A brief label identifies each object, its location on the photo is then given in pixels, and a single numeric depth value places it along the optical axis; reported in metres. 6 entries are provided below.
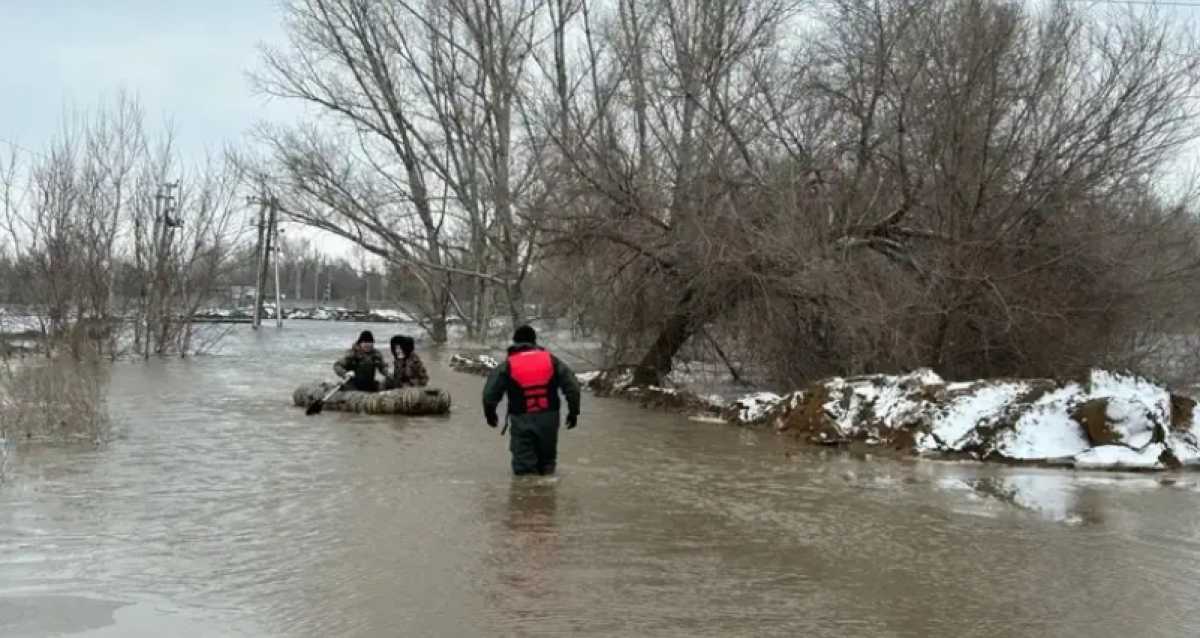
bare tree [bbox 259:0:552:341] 32.38
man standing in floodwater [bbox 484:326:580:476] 10.91
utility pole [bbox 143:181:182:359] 34.19
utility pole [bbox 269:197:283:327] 35.31
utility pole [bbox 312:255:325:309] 147.50
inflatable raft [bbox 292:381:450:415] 17.16
